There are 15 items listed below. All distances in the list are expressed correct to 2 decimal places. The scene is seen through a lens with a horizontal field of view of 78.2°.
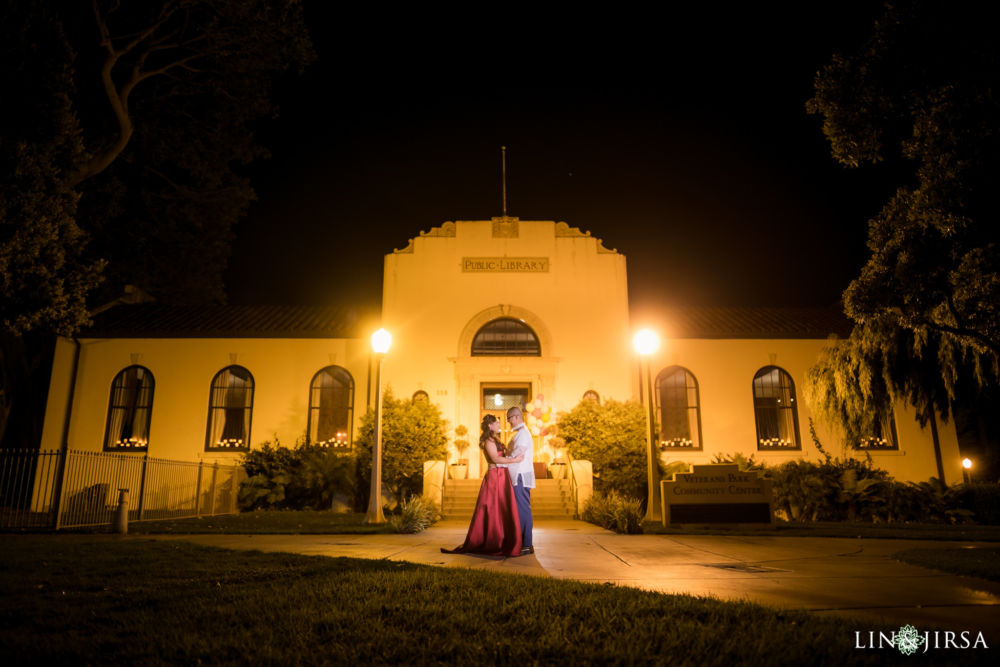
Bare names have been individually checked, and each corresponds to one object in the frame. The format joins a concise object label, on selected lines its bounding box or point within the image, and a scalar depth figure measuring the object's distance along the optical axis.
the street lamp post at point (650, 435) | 12.93
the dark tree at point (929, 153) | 9.28
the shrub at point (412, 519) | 10.73
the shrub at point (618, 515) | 10.71
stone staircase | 15.45
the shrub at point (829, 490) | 14.34
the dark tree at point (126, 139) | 12.89
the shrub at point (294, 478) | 16.76
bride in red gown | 7.59
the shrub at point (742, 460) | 16.69
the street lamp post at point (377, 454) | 12.33
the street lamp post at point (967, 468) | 18.28
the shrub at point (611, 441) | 16.33
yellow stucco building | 18.70
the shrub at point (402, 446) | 16.39
